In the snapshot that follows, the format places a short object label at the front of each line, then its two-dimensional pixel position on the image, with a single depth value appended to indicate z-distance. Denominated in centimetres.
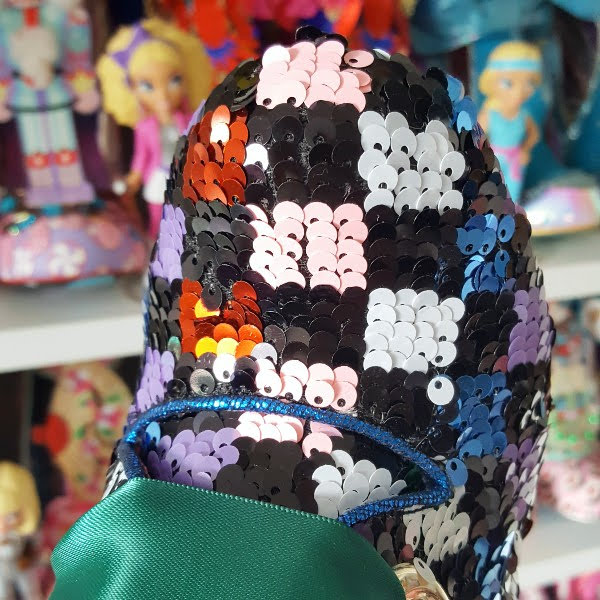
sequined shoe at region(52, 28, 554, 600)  32
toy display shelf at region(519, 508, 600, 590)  83
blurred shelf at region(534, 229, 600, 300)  74
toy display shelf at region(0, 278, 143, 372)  64
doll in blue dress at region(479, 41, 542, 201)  72
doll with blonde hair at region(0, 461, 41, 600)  69
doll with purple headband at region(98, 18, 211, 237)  66
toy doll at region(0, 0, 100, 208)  69
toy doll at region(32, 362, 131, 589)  79
